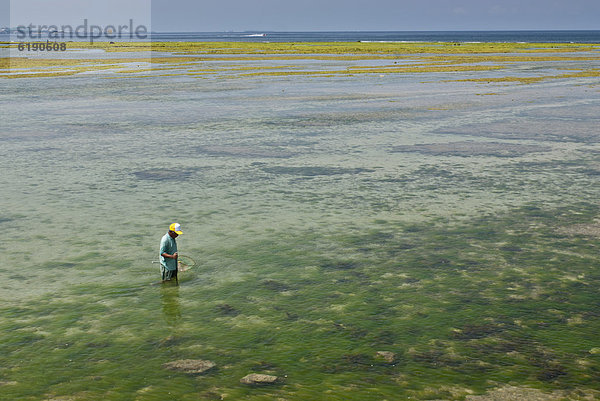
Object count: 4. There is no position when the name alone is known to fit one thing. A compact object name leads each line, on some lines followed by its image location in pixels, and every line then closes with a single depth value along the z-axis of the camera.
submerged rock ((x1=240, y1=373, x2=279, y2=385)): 10.30
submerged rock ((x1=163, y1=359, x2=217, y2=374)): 10.64
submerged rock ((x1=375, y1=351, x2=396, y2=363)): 10.95
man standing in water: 13.66
